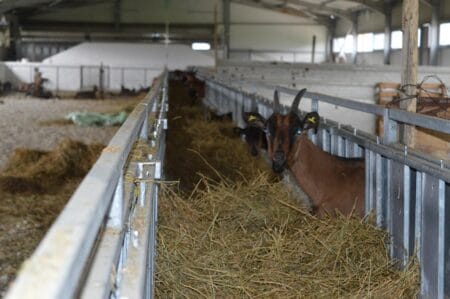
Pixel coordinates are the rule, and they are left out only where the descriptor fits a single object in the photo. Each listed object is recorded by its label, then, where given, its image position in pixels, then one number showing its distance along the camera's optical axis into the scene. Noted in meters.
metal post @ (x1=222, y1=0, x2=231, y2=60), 36.22
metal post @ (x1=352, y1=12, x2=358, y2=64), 32.34
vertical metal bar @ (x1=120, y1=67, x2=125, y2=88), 32.92
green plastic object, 15.62
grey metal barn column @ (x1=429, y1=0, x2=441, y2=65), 22.86
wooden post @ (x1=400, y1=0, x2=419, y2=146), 5.68
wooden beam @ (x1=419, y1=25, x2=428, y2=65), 24.33
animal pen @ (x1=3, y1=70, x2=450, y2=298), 0.88
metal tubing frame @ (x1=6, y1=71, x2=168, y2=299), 0.79
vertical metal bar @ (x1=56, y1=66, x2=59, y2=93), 32.09
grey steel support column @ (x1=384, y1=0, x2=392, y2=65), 27.52
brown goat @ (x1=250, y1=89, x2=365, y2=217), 4.48
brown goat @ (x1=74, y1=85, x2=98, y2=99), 27.93
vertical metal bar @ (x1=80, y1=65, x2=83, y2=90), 32.49
